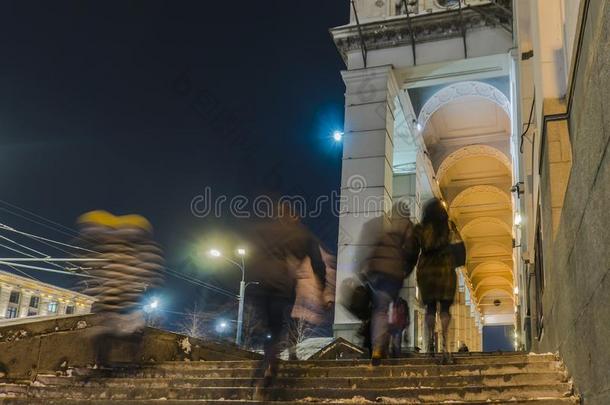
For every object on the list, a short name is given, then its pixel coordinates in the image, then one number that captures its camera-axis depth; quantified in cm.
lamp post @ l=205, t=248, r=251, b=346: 2425
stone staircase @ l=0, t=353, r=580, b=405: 502
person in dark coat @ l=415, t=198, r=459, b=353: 746
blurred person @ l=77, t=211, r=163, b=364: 684
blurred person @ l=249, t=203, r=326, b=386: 632
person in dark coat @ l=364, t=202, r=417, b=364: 688
